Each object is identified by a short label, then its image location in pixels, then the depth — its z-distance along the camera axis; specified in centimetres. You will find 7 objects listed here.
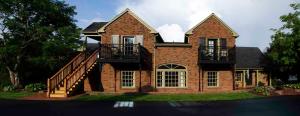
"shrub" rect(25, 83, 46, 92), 1621
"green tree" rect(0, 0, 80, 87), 1606
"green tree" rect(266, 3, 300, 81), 1748
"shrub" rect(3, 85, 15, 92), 1636
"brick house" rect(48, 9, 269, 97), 1695
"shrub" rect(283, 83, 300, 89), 1680
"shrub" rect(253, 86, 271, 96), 1509
